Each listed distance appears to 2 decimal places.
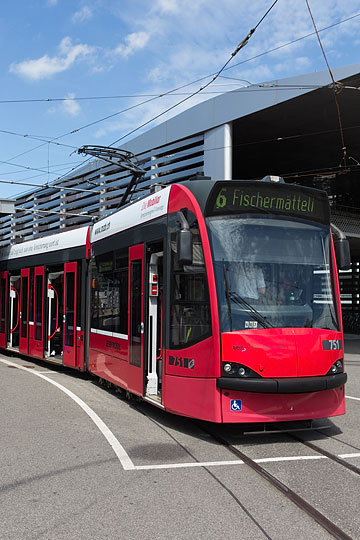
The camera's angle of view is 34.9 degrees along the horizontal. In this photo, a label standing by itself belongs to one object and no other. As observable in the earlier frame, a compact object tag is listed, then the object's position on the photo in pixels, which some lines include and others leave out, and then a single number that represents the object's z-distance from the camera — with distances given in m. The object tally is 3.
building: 22.94
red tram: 6.28
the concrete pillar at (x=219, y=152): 23.70
